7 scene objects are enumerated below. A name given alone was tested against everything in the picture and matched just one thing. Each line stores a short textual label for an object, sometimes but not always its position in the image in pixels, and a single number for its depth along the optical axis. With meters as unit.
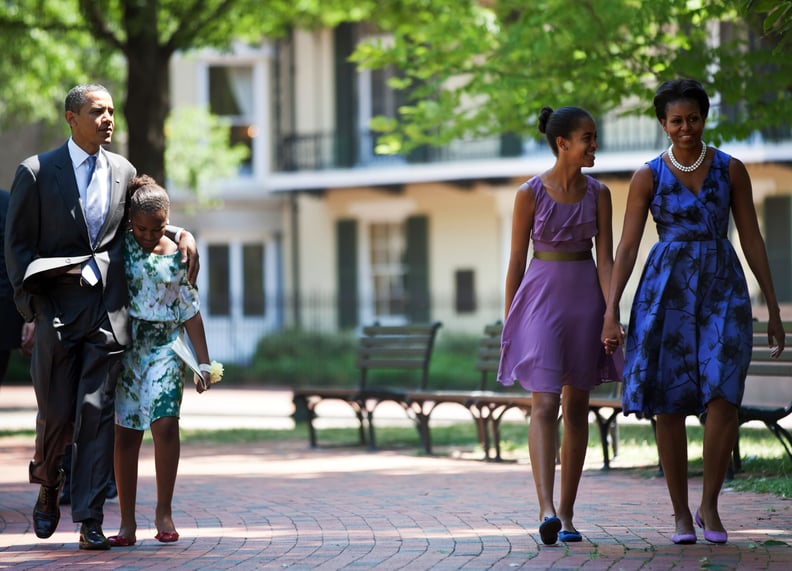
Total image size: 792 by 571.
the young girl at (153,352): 12.33
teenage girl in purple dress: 11.95
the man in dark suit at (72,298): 12.27
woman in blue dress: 11.50
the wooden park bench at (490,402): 18.61
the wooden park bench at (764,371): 16.09
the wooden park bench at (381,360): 23.19
